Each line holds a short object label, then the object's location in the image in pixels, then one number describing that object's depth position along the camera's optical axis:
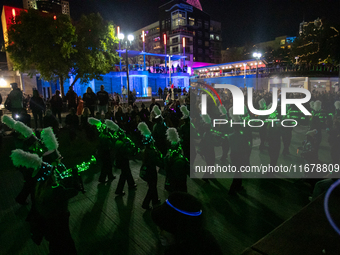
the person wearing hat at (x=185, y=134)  6.27
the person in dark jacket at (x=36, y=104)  9.78
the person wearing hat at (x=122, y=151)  5.26
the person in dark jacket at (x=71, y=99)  11.68
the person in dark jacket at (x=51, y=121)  8.71
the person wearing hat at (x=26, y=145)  4.32
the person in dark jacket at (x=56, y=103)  11.11
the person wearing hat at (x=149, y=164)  4.46
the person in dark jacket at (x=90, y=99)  11.55
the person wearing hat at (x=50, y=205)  2.78
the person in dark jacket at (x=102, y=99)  11.63
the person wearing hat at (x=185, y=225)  1.60
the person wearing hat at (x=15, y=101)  8.65
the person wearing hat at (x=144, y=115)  11.06
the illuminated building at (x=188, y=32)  58.06
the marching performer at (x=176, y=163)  4.31
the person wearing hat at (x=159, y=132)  6.75
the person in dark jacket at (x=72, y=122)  9.66
